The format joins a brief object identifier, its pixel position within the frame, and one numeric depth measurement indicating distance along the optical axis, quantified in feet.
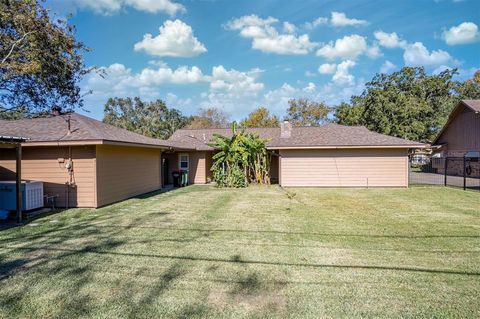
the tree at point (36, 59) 47.60
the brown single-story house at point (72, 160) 32.27
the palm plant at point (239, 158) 53.83
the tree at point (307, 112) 141.18
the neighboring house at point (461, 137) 69.56
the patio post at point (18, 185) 26.16
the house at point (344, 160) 51.27
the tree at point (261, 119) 138.31
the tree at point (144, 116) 148.25
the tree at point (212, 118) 155.33
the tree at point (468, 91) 116.98
